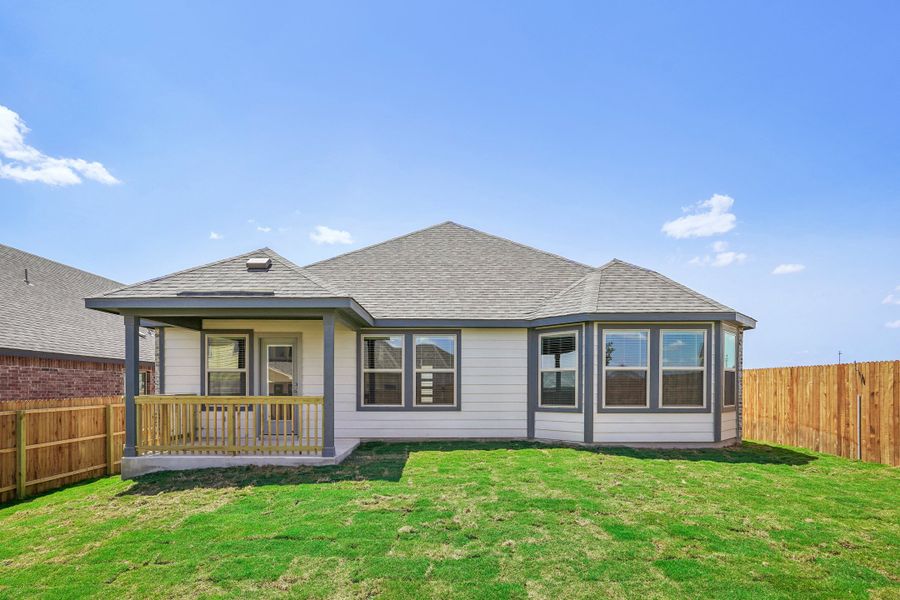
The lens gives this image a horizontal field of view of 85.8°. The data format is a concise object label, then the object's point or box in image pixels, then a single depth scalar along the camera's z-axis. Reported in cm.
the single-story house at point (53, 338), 1141
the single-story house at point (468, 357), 930
